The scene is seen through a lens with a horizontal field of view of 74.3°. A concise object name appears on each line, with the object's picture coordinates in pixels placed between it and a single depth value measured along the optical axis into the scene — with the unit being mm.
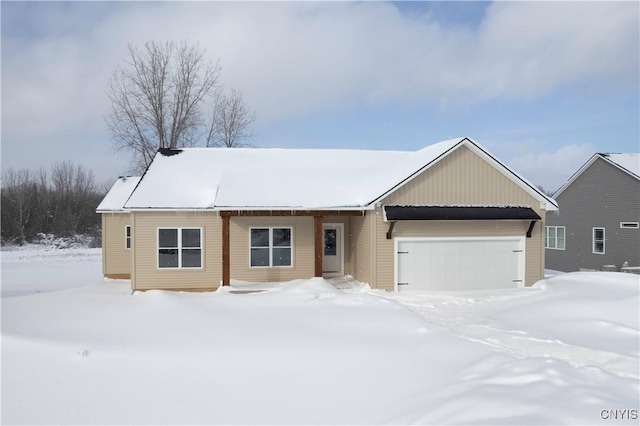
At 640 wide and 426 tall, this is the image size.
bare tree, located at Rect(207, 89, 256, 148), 31469
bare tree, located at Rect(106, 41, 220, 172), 27641
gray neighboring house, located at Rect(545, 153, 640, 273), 18859
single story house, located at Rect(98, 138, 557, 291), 13078
